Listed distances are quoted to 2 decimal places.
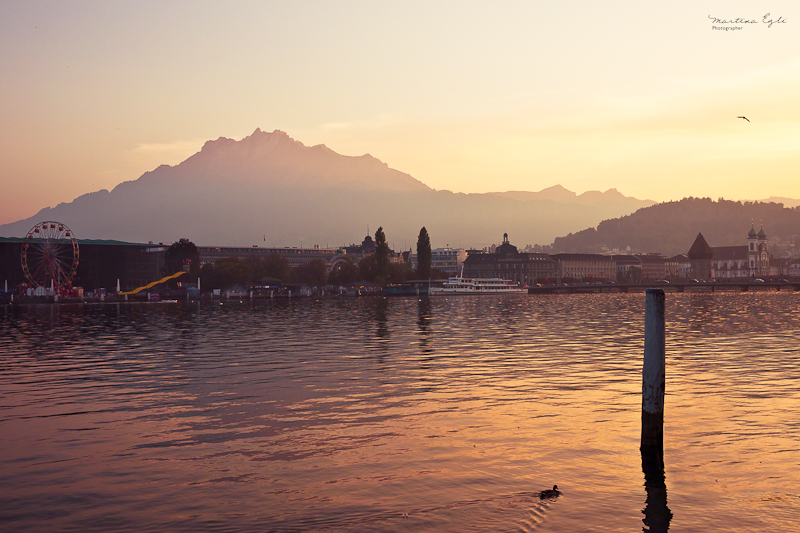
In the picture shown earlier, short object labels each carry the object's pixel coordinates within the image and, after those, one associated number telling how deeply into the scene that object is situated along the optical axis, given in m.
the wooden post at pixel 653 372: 16.59
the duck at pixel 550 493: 14.39
